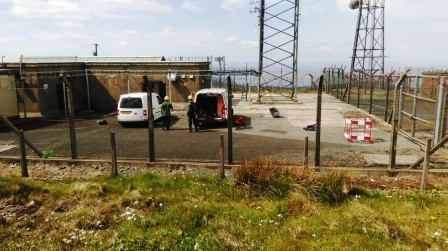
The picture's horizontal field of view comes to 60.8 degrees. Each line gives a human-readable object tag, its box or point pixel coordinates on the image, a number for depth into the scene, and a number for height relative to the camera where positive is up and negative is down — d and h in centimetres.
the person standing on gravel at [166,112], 1709 -140
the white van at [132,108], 1839 -131
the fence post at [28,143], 1062 -175
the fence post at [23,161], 978 -200
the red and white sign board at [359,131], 1383 -200
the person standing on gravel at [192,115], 1655 -149
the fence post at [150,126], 1040 -124
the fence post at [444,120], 1045 -123
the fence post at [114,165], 936 -204
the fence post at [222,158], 884 -182
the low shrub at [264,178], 758 -200
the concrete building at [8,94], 2081 -63
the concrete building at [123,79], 2612 +15
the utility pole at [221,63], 3031 +141
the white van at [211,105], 1764 -123
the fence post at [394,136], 938 -143
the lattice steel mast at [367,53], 3741 +270
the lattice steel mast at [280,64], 2908 +119
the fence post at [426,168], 798 -189
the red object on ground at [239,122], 1819 -200
